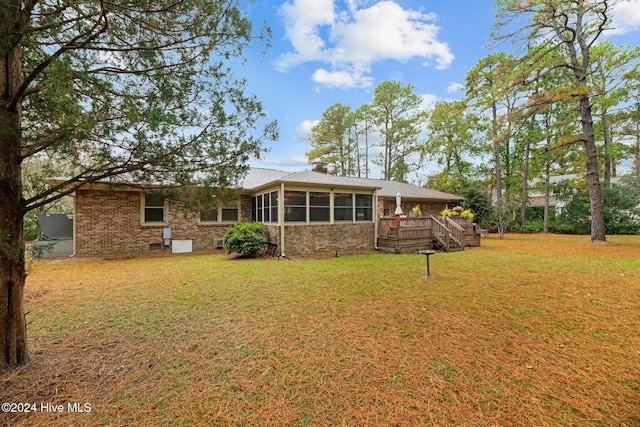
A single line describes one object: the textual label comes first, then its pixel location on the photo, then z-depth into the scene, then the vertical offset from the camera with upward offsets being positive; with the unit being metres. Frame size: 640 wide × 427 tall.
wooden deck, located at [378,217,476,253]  11.34 -0.70
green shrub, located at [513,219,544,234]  19.48 -0.65
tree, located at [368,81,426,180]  25.09 +10.01
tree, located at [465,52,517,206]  19.64 +10.05
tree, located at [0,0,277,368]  2.37 +1.29
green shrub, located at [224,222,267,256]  9.56 -0.73
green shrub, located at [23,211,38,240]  13.47 -0.54
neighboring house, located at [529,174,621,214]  19.70 +2.39
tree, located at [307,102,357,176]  27.38 +8.70
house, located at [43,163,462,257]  9.98 +0.00
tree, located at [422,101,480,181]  23.91 +7.57
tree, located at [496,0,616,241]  10.80 +8.26
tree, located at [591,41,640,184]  12.82 +7.65
